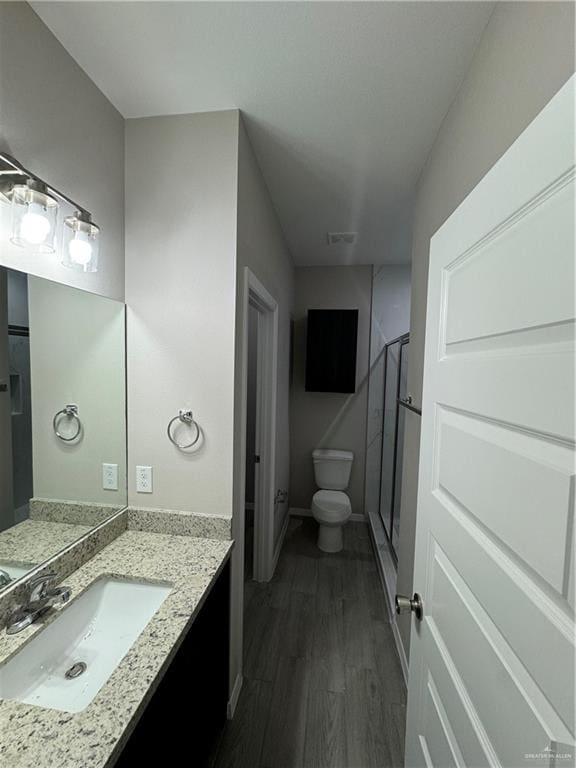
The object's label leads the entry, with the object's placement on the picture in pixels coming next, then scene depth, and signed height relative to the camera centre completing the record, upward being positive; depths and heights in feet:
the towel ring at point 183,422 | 4.58 -0.83
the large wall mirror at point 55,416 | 3.26 -0.65
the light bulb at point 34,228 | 3.02 +1.27
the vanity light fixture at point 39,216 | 2.96 +1.48
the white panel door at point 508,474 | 1.48 -0.60
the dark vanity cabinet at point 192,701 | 2.57 -3.31
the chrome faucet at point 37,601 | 2.89 -2.30
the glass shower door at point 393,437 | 8.44 -1.97
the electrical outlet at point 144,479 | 4.74 -1.69
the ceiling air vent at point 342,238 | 8.42 +3.51
